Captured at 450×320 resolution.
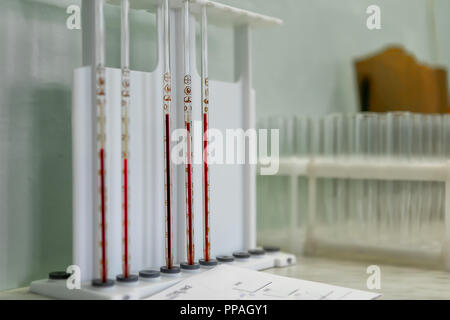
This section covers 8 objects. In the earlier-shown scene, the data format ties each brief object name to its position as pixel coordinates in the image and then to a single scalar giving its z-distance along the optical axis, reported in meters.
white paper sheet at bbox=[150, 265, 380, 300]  0.80
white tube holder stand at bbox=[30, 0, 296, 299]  0.81
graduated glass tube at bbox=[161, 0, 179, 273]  0.88
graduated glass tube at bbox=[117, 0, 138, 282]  0.82
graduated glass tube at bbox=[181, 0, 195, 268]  0.91
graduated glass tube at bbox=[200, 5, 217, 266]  0.94
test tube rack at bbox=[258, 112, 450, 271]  1.08
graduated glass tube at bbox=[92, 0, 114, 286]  0.80
